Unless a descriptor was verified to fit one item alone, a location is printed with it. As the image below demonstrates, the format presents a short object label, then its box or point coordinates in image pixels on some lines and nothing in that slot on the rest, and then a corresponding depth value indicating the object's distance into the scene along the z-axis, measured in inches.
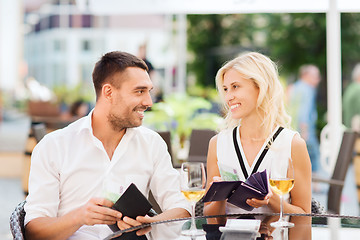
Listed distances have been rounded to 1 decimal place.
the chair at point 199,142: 152.4
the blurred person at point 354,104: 280.2
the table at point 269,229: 66.8
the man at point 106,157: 79.0
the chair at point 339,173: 127.0
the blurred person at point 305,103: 292.4
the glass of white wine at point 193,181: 66.9
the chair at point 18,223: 66.7
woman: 88.7
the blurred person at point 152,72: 235.2
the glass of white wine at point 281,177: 70.4
